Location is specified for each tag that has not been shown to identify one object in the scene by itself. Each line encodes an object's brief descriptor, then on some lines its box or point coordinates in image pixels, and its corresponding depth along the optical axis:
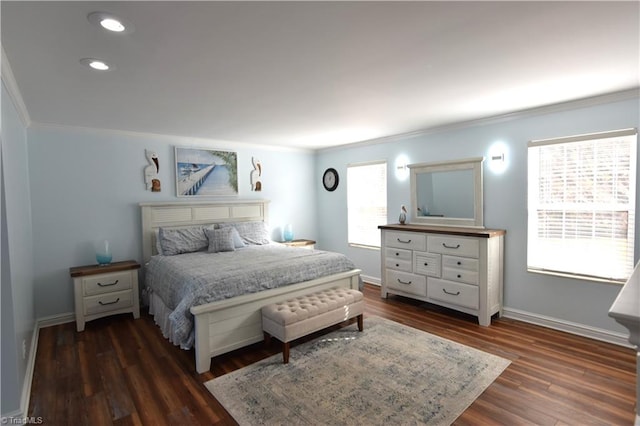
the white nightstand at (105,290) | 3.60
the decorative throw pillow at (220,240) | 4.27
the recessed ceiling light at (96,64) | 2.08
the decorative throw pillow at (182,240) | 4.11
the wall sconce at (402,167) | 4.79
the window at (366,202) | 5.21
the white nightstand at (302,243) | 5.45
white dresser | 3.58
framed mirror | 4.00
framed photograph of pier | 4.68
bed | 2.74
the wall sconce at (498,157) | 3.76
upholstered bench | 2.82
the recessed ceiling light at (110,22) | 1.57
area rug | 2.14
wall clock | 5.88
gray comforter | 2.75
